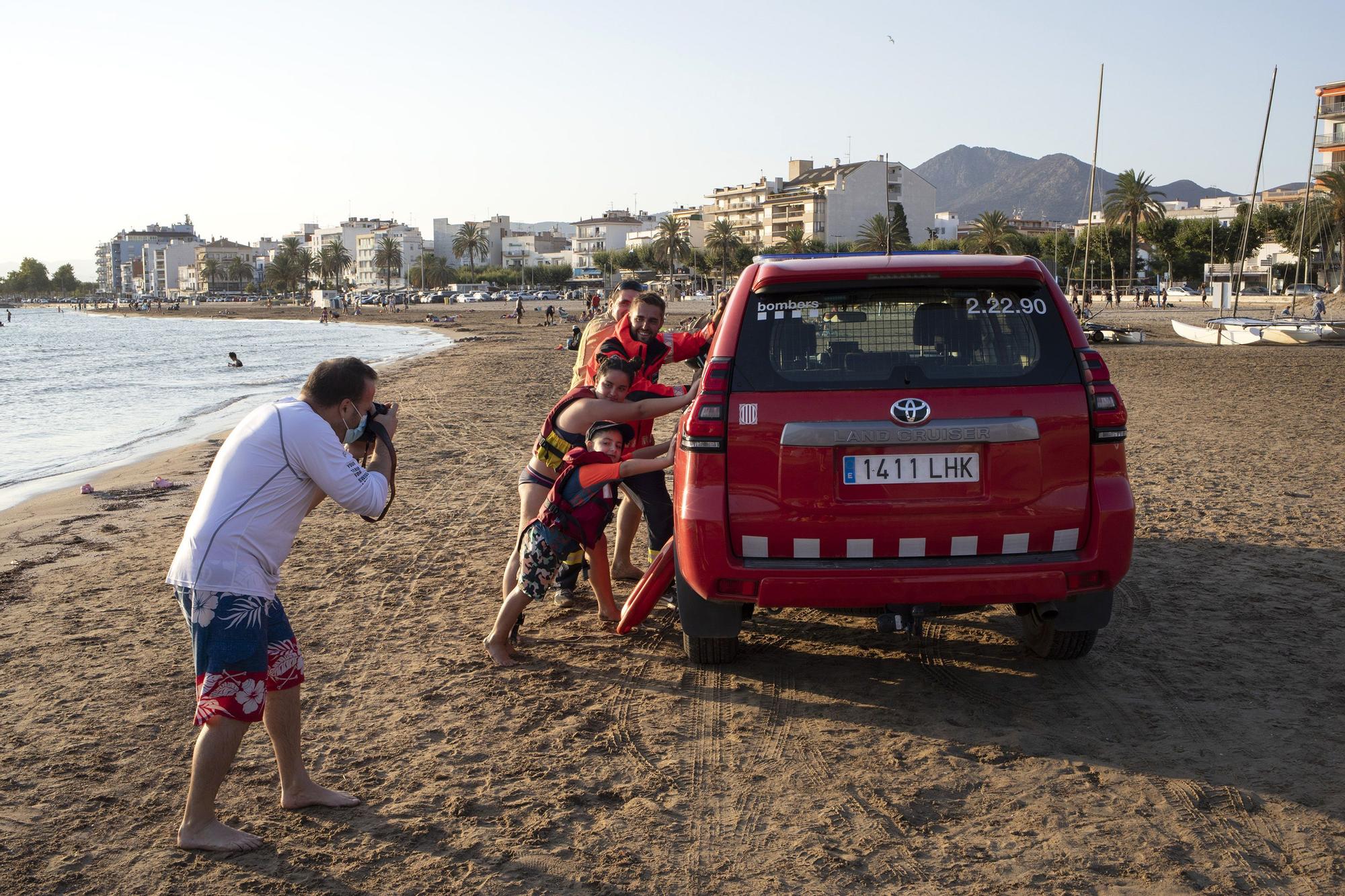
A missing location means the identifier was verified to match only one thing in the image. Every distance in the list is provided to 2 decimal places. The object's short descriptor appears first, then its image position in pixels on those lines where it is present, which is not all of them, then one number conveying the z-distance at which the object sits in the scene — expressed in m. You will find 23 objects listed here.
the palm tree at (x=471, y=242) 160.12
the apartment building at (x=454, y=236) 189.12
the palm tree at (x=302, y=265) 165.75
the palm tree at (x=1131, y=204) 81.12
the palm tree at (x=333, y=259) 167.88
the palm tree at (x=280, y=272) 165.25
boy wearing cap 5.16
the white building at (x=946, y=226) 138.88
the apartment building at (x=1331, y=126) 73.88
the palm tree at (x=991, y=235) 83.06
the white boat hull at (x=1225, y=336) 29.72
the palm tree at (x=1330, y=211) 62.00
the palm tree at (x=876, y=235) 102.62
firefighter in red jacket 5.85
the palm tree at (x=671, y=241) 121.81
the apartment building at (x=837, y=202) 118.44
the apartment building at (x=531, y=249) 185.25
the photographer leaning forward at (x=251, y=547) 3.42
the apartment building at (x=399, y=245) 182.88
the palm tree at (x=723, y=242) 112.31
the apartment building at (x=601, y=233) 169.75
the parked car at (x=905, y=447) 4.17
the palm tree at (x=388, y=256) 164.75
